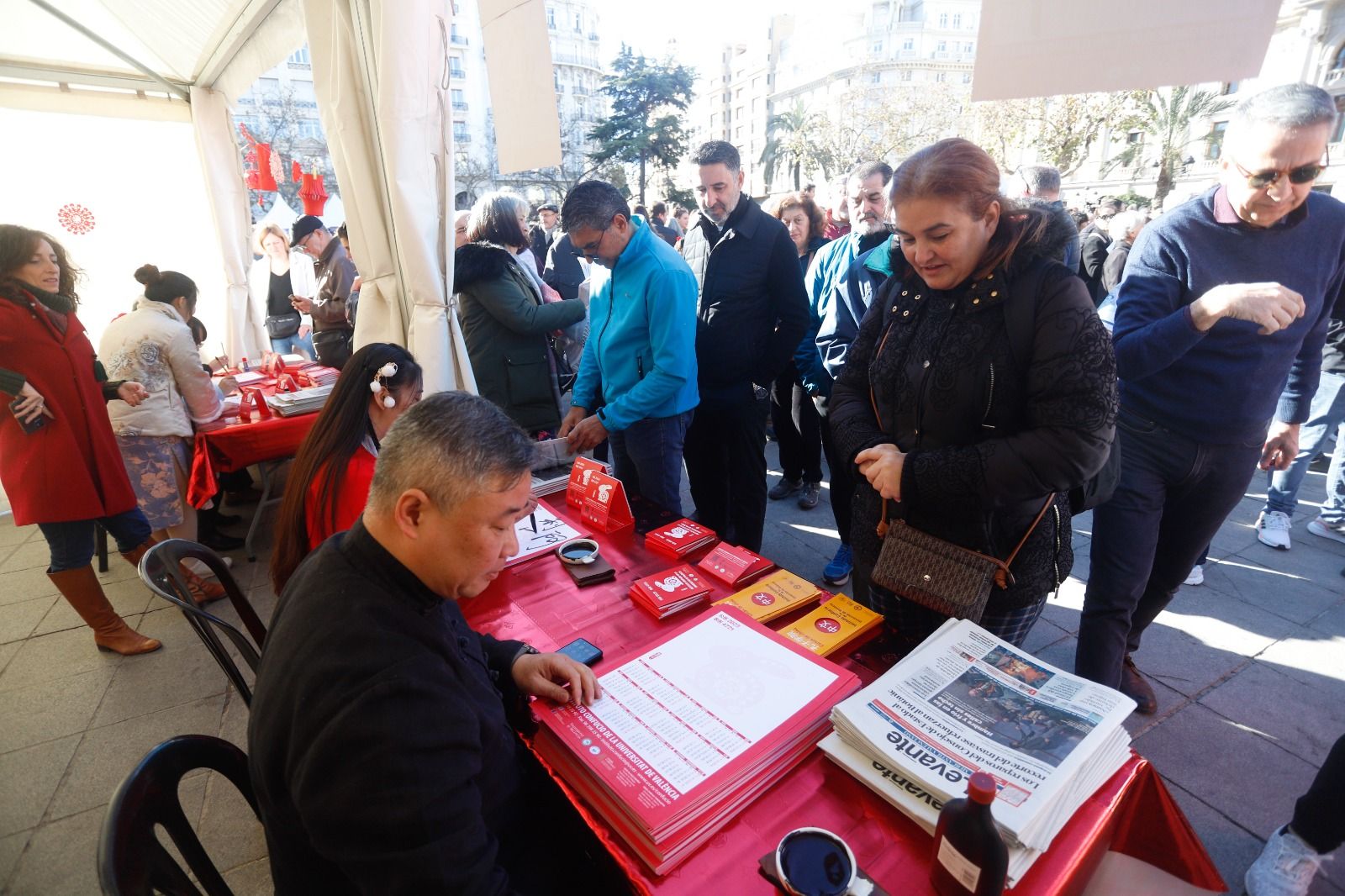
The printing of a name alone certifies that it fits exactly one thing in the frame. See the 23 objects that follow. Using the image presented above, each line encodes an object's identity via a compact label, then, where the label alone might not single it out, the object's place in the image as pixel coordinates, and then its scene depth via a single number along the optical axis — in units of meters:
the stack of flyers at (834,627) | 1.30
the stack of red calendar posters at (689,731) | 0.93
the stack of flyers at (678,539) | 1.75
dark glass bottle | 0.73
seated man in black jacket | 0.78
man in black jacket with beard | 2.76
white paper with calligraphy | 1.79
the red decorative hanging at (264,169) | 6.61
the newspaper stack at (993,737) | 0.87
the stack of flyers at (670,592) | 1.46
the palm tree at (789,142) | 35.88
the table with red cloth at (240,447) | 3.23
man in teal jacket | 2.34
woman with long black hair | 1.60
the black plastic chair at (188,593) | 1.43
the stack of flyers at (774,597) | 1.43
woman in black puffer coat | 1.26
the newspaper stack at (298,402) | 3.49
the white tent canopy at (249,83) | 2.36
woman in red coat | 2.53
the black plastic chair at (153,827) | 0.87
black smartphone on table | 1.30
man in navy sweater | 1.50
